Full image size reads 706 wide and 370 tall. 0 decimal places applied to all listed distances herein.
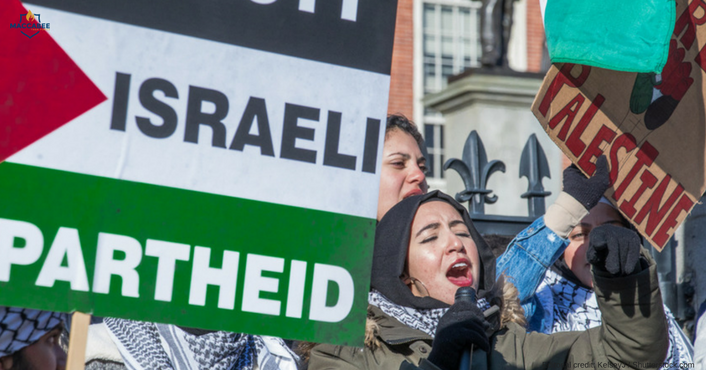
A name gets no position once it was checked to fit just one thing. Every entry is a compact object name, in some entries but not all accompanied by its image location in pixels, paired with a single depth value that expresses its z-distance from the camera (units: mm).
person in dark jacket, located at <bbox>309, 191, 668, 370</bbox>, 2699
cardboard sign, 3342
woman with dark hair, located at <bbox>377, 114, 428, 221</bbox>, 3824
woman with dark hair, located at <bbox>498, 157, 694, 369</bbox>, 3389
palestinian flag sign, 2324
